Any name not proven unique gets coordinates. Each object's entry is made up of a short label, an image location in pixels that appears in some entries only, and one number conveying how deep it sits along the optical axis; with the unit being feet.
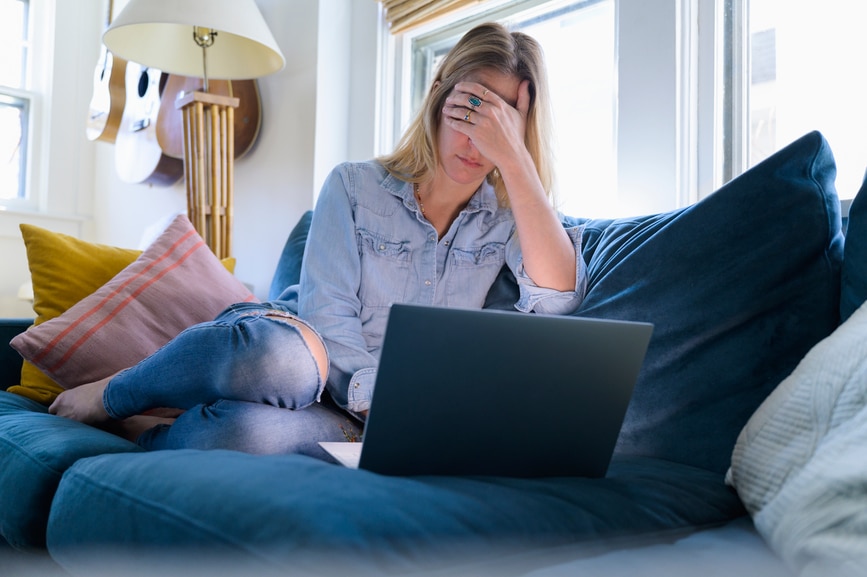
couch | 2.01
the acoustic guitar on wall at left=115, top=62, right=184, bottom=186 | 9.80
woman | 3.46
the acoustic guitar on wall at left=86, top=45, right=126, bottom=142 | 10.70
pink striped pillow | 4.97
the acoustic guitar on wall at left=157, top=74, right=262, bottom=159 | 8.86
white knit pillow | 1.96
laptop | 2.29
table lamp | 7.80
